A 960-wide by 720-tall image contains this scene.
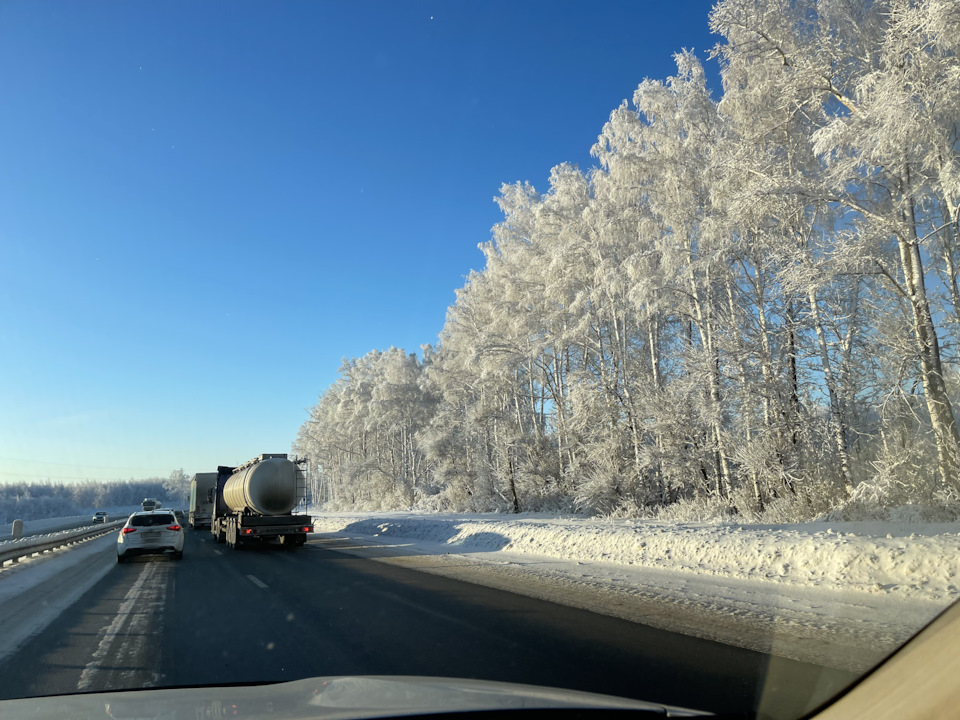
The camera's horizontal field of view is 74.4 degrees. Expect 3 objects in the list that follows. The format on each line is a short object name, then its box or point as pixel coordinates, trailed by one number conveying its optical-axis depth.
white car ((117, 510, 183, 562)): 19.36
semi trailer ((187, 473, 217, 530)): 39.44
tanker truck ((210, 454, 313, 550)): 22.86
